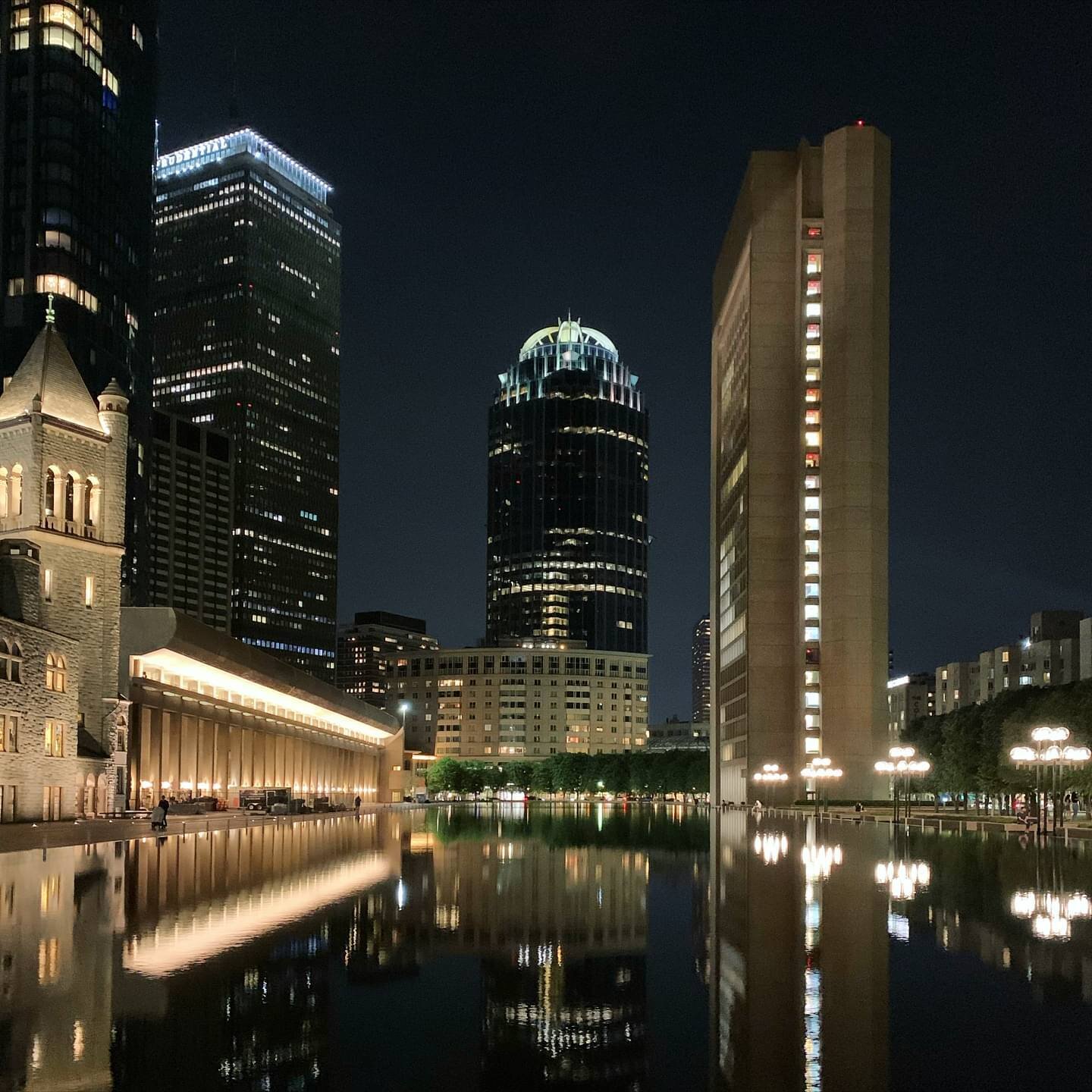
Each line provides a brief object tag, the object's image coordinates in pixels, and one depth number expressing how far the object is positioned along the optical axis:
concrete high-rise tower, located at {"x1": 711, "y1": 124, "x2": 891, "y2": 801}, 123.94
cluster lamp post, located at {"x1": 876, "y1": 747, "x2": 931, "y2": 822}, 84.88
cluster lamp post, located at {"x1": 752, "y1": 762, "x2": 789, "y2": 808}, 130.75
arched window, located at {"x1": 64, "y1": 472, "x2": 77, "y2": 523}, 65.75
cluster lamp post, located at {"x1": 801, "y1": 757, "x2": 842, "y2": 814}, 117.69
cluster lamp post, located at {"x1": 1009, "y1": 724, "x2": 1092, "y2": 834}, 65.88
